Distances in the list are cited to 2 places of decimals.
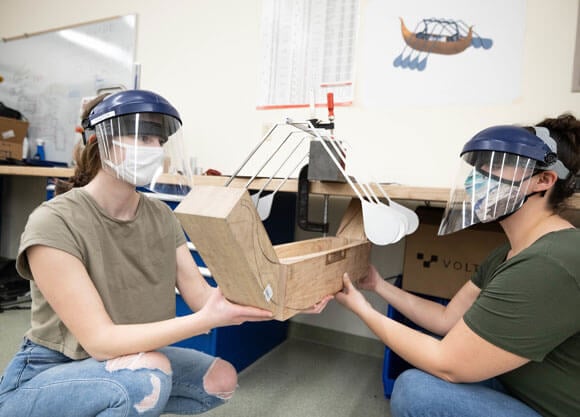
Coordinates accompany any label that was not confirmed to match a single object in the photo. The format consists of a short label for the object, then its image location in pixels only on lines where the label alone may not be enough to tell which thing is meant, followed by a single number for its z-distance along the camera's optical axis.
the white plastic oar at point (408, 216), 0.94
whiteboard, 2.53
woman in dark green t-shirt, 0.66
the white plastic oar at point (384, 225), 0.84
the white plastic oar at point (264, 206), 1.04
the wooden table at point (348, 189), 1.03
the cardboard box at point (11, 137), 2.56
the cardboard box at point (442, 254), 1.34
